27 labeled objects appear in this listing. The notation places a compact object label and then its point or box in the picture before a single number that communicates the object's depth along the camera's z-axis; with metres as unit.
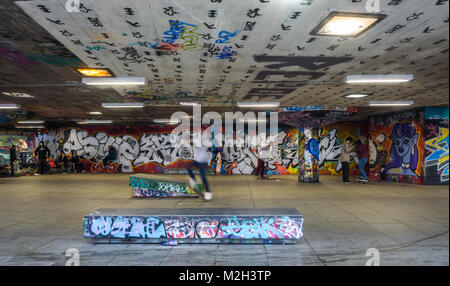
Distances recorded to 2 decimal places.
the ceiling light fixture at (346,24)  4.99
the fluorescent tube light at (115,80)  8.69
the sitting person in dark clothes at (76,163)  23.62
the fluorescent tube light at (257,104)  12.60
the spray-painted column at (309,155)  15.76
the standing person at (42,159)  20.06
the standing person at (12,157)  19.81
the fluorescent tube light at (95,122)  20.95
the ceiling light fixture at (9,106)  13.91
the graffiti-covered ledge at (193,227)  5.46
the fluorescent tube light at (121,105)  13.27
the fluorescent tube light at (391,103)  13.30
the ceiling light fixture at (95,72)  8.05
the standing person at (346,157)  15.52
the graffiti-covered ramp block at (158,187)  10.70
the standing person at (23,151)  22.28
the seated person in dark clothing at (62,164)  23.06
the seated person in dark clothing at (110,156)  23.87
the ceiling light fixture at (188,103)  13.23
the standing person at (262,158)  17.50
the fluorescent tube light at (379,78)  8.62
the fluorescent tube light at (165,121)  20.27
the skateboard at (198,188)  6.80
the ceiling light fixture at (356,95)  11.66
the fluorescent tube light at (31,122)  20.11
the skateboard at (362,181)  15.72
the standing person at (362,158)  15.29
